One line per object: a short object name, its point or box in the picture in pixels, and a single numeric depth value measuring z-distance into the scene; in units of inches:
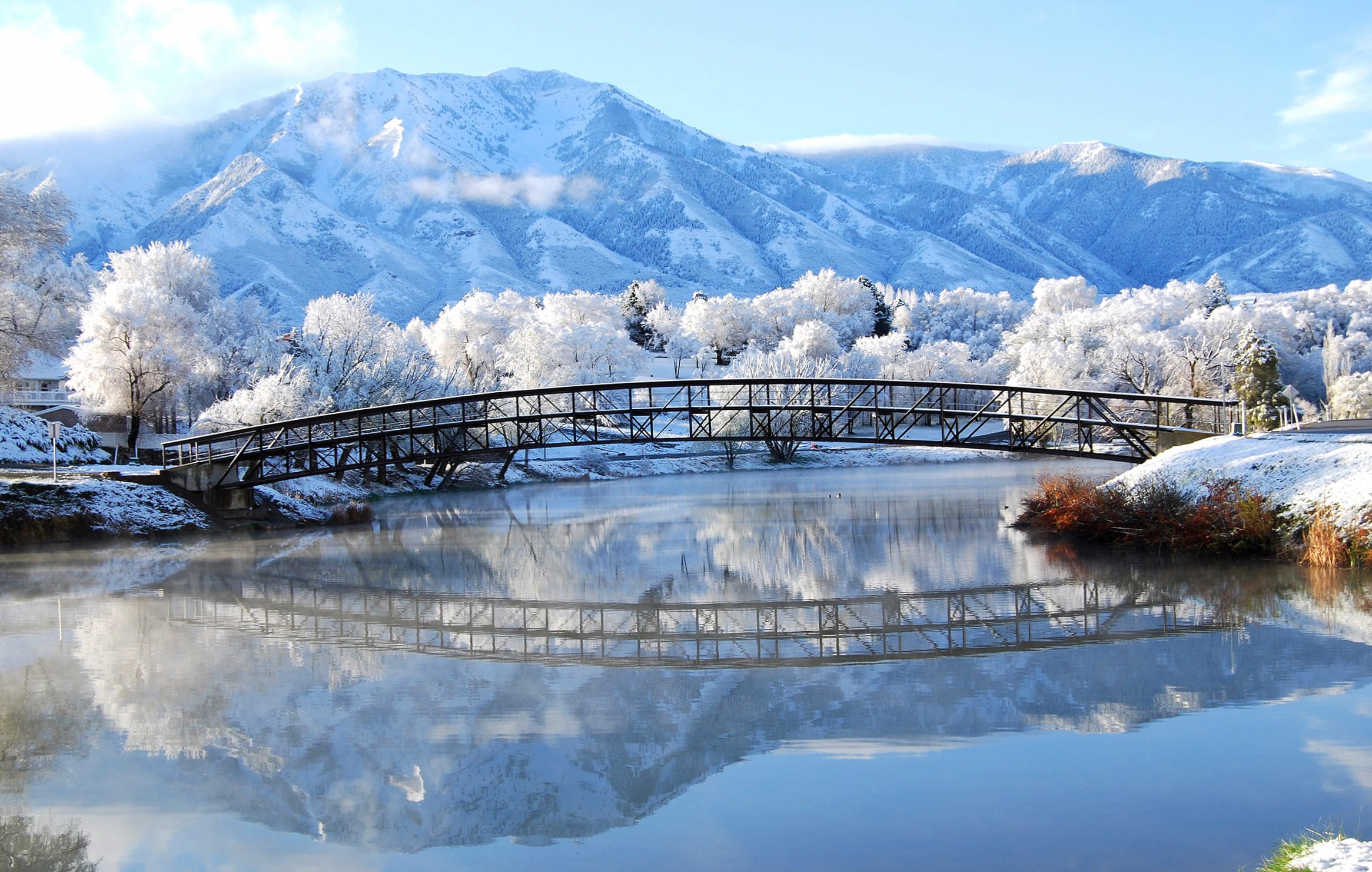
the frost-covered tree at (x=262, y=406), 2017.7
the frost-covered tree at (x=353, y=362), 2299.5
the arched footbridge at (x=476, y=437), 1510.8
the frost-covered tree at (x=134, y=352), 2177.7
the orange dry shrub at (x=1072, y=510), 1170.6
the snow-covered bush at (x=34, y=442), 1825.8
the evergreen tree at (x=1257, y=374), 2684.5
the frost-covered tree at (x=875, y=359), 3855.8
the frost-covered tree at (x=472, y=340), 3555.6
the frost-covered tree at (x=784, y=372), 2987.2
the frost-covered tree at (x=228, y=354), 2395.4
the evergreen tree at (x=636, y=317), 5187.0
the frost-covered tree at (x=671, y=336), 4572.3
